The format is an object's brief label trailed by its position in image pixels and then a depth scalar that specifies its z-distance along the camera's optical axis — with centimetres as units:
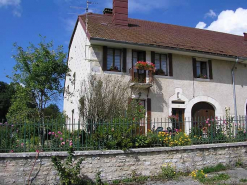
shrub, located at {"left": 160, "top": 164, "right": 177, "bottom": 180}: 762
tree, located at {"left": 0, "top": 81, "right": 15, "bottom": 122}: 3198
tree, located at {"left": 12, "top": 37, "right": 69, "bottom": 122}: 1096
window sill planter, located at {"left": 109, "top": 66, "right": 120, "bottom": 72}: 1241
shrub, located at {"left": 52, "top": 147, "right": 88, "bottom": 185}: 653
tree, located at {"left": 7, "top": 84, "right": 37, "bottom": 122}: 1142
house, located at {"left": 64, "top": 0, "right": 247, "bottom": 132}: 1244
